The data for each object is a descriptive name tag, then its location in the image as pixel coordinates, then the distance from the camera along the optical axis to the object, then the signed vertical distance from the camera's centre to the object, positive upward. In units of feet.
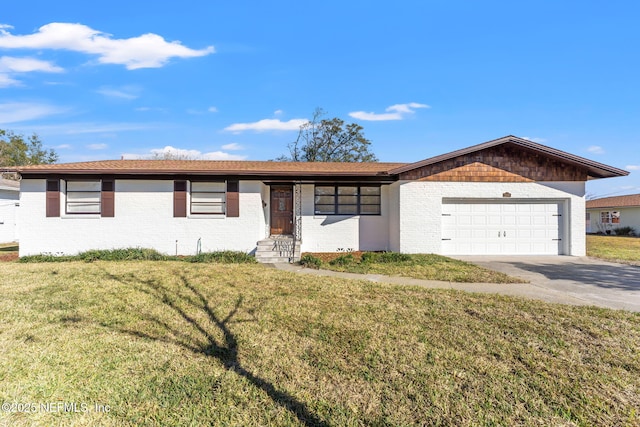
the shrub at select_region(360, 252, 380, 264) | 33.84 -3.72
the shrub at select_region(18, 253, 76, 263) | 36.17 -4.06
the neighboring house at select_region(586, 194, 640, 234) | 78.91 +2.51
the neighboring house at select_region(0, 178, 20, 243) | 59.26 +2.07
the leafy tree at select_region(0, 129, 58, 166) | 126.82 +27.58
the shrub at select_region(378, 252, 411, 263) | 33.78 -3.64
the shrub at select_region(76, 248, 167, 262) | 35.68 -3.66
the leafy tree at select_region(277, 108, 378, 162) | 113.39 +26.70
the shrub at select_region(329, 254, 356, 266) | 33.30 -3.92
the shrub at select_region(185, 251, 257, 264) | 35.29 -3.89
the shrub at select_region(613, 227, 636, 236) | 78.51 -1.95
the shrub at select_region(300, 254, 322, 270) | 32.66 -4.03
